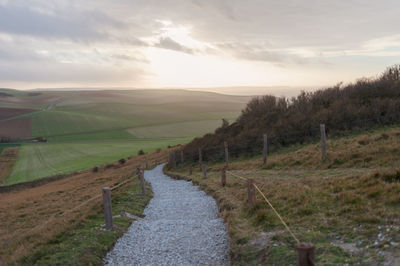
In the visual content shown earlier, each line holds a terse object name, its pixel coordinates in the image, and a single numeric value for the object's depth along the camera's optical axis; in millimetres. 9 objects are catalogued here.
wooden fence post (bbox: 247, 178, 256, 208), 10297
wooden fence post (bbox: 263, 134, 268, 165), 22203
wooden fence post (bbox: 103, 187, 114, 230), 9789
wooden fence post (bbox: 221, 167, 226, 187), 16589
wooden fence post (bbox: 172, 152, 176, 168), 35850
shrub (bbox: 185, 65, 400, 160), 25641
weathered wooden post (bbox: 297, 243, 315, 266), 3951
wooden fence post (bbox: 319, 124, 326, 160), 18266
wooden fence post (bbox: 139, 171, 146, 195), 17370
